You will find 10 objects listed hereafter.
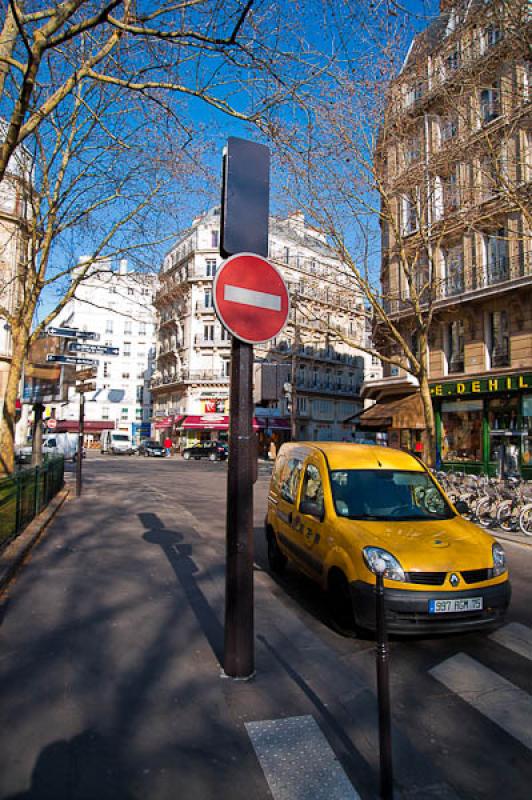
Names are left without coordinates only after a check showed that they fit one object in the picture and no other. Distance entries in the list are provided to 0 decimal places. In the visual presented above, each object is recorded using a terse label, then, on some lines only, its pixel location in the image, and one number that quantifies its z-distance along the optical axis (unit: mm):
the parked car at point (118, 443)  51781
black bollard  2670
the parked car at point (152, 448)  49750
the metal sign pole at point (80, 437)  15688
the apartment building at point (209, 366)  53312
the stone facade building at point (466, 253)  11328
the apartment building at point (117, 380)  68438
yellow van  4527
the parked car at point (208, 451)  44906
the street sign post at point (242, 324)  3895
